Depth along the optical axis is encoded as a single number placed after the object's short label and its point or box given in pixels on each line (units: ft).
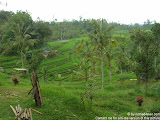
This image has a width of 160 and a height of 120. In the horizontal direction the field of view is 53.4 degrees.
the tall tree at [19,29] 58.44
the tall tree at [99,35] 39.01
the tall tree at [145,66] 32.09
